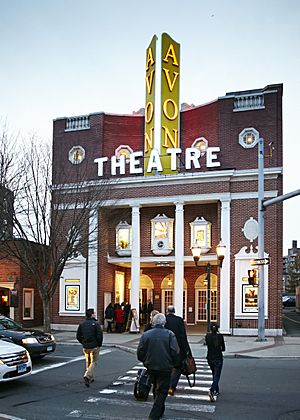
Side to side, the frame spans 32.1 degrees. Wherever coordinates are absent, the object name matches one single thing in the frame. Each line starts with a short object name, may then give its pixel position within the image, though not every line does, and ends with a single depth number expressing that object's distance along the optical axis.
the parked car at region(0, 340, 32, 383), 10.62
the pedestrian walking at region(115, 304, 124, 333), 26.38
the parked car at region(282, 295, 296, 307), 72.88
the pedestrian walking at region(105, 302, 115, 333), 26.33
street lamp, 20.27
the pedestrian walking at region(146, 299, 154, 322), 29.76
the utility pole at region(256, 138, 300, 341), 21.14
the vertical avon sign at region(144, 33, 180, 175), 28.02
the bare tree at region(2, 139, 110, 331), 22.66
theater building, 25.14
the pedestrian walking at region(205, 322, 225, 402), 10.18
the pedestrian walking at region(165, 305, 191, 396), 10.52
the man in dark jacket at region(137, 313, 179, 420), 7.80
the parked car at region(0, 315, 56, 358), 14.38
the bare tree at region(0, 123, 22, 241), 21.30
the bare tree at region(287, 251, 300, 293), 82.22
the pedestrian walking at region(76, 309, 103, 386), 11.80
